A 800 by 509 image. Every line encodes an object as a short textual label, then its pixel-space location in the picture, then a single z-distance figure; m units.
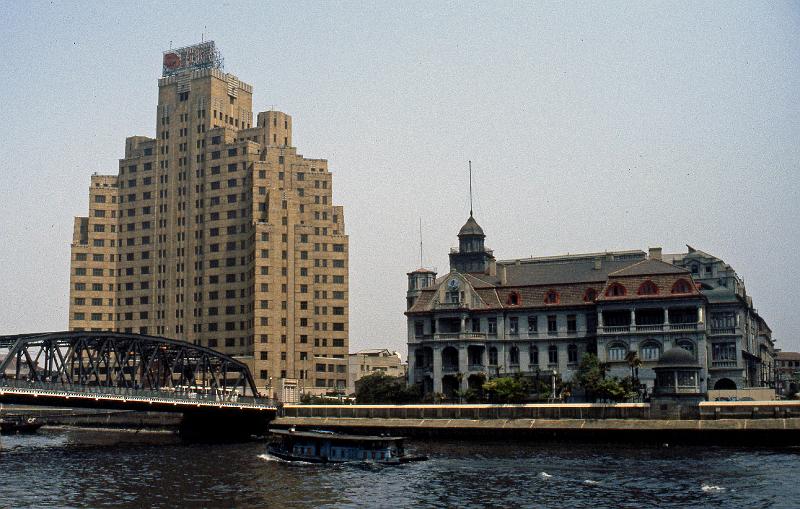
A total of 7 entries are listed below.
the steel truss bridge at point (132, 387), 100.19
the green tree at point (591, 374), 119.69
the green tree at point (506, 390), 123.50
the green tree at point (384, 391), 139.88
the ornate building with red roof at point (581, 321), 131.50
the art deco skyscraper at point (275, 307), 192.38
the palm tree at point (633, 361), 120.19
